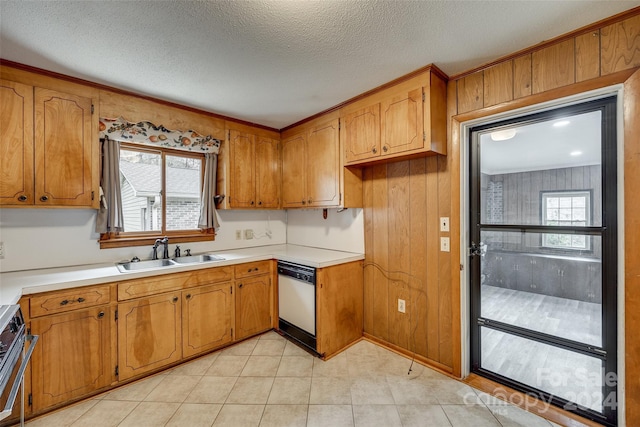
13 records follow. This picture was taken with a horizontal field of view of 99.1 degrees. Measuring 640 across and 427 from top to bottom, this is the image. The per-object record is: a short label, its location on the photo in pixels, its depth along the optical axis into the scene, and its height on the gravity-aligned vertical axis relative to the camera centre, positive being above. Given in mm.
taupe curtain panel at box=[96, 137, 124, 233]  2342 +203
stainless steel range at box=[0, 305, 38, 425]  1126 -614
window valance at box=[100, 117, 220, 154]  2348 +750
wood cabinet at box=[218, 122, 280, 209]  3033 +529
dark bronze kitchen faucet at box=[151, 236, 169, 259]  2641 -315
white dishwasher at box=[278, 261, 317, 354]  2545 -883
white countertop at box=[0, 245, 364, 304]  1731 -444
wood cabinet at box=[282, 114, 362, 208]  2766 +476
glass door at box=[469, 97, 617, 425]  1673 -300
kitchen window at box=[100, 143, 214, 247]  2596 +198
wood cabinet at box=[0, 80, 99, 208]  1896 +500
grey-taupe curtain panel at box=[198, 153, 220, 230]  2994 +201
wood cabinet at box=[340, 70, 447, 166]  2068 +763
